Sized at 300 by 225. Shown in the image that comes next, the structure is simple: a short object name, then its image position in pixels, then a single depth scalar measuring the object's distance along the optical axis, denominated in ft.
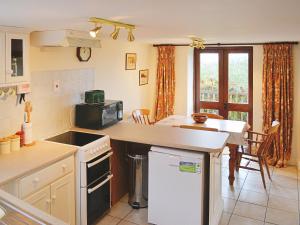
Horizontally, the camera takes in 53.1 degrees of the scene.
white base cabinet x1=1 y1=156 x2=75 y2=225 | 7.52
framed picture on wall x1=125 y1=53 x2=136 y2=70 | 16.22
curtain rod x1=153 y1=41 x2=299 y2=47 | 15.81
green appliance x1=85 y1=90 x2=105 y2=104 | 12.26
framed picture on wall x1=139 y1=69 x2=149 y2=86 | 18.10
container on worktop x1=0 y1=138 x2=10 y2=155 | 8.61
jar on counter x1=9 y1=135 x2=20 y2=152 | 8.92
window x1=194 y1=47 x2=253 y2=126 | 18.28
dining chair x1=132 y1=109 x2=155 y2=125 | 16.55
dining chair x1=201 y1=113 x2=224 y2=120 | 16.56
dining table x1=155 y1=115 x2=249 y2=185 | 13.15
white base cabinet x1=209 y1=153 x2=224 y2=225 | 9.52
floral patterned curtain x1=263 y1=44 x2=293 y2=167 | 16.08
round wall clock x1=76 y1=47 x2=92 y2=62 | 12.07
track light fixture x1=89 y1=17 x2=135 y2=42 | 7.27
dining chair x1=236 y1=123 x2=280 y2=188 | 13.31
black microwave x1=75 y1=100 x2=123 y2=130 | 11.63
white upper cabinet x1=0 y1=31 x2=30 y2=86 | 8.17
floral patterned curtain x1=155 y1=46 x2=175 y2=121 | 18.86
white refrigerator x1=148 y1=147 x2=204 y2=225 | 9.30
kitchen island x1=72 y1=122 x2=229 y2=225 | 9.50
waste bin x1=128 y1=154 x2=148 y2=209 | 11.62
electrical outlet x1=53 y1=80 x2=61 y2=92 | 11.01
